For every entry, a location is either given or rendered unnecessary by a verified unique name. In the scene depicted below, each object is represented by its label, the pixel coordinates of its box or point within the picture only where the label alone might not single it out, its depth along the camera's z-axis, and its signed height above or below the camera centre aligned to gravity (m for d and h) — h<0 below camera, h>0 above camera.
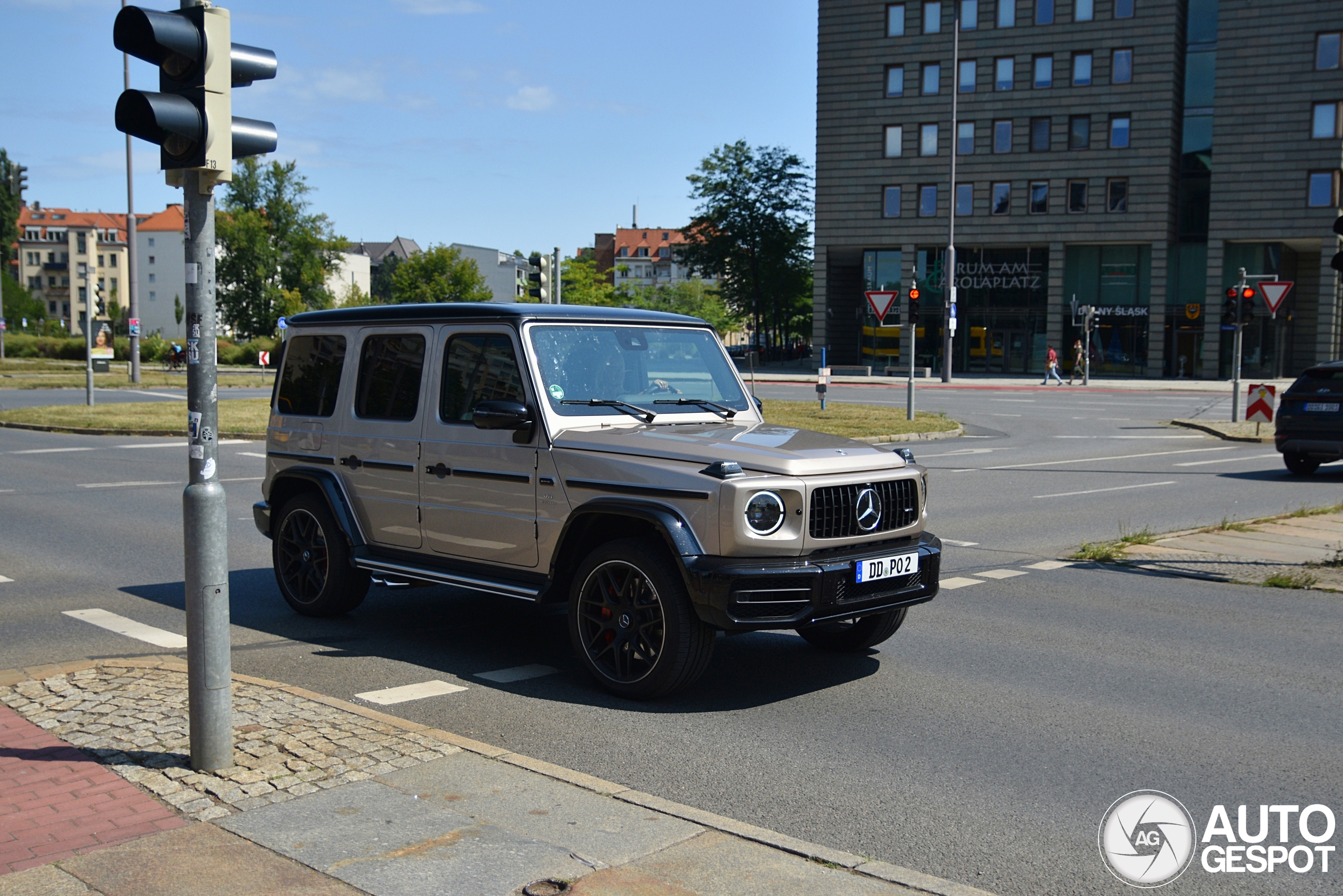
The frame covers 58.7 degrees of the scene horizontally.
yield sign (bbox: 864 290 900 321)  25.64 +1.38
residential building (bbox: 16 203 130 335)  157.00 +13.45
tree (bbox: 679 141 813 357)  76.25 +8.80
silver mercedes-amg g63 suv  5.51 -0.65
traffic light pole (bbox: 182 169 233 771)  4.45 -0.62
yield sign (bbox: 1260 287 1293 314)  24.24 +1.59
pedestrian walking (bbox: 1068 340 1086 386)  51.62 +0.21
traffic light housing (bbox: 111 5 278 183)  4.20 +1.00
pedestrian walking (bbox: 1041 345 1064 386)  51.00 +0.18
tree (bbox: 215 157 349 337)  97.19 +9.20
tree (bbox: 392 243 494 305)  93.19 +6.79
